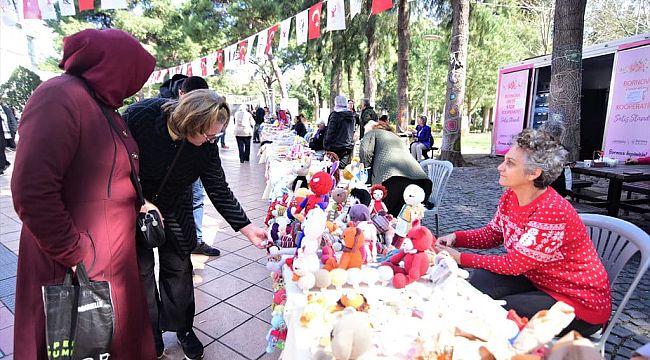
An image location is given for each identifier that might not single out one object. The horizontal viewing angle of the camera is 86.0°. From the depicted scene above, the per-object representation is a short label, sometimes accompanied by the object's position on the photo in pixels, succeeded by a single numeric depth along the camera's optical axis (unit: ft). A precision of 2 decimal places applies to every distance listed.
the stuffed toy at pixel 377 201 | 6.52
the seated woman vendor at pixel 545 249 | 4.93
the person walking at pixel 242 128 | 27.96
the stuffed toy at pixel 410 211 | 5.41
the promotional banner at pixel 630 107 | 21.47
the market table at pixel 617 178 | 12.20
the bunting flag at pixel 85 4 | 16.16
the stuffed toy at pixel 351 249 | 4.42
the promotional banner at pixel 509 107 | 31.68
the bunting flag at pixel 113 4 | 15.72
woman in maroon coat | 3.40
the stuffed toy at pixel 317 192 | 6.23
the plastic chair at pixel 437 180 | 11.80
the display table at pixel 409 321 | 3.33
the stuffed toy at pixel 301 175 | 9.71
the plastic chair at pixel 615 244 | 5.16
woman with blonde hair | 5.23
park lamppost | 44.72
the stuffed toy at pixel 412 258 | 4.40
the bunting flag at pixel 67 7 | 17.42
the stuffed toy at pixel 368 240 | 4.86
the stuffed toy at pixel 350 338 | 2.96
